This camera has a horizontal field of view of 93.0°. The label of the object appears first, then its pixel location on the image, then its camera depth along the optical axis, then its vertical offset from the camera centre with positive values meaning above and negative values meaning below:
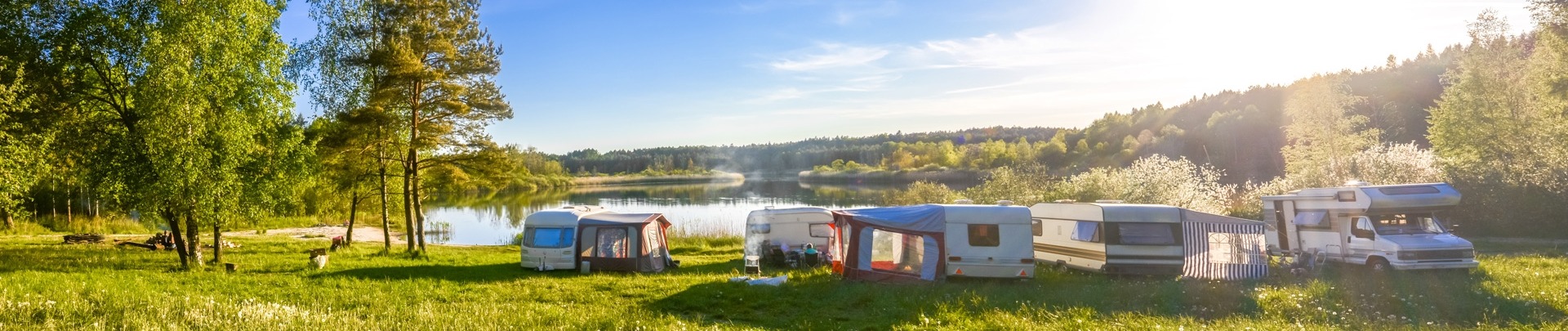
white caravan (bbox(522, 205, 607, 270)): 17.58 -1.28
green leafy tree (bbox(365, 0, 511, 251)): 19.48 +3.19
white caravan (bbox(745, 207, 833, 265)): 20.02 -1.56
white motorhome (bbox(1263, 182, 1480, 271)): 14.16 -1.81
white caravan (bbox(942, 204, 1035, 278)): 14.62 -1.59
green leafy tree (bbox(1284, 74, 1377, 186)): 29.08 +0.39
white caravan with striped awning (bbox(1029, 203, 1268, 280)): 15.02 -1.87
